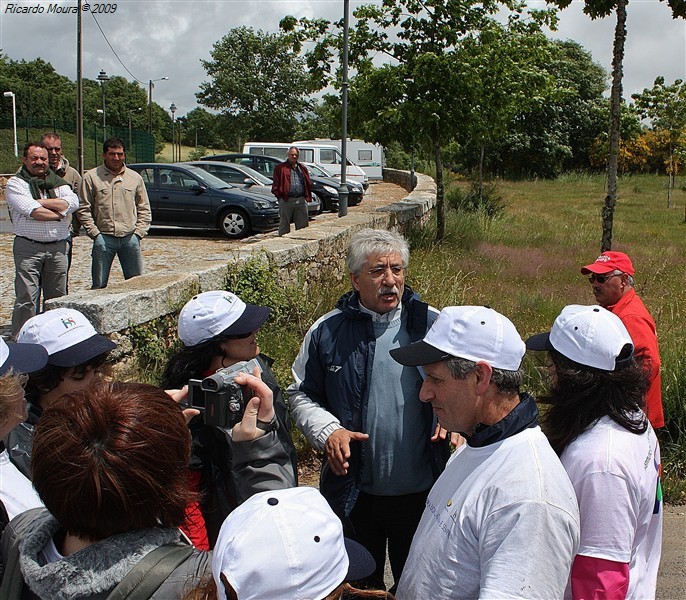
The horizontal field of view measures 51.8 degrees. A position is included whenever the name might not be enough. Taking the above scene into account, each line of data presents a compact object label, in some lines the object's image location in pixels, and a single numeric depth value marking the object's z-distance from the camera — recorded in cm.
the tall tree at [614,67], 862
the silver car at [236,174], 1750
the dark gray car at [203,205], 1455
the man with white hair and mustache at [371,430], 306
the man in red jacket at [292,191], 1309
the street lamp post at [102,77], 2912
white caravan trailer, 2710
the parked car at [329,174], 1989
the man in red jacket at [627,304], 389
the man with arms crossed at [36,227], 614
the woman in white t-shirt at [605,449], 200
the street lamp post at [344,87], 1232
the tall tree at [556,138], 4325
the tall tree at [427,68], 1222
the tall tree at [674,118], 2456
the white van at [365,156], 3059
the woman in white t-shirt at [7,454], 204
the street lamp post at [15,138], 3468
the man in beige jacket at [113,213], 722
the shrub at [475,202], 1814
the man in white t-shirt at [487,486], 172
